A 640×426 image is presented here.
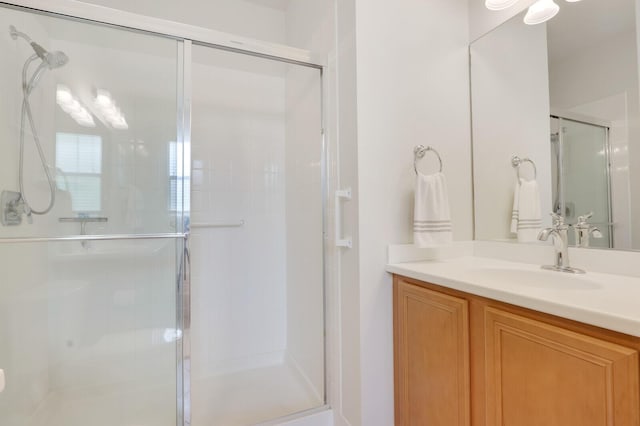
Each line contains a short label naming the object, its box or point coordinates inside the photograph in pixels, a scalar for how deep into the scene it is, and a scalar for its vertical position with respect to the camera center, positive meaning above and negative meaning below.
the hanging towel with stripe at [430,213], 1.36 +0.02
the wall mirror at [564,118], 1.11 +0.45
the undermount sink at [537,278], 1.08 -0.25
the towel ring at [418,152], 1.44 +0.33
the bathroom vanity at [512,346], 0.68 -0.38
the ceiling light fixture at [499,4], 1.38 +1.03
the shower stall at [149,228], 1.49 -0.05
